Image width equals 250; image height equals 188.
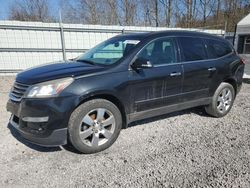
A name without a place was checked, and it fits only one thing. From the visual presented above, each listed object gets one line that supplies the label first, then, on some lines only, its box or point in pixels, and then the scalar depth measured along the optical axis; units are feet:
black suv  9.60
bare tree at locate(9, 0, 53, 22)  72.74
